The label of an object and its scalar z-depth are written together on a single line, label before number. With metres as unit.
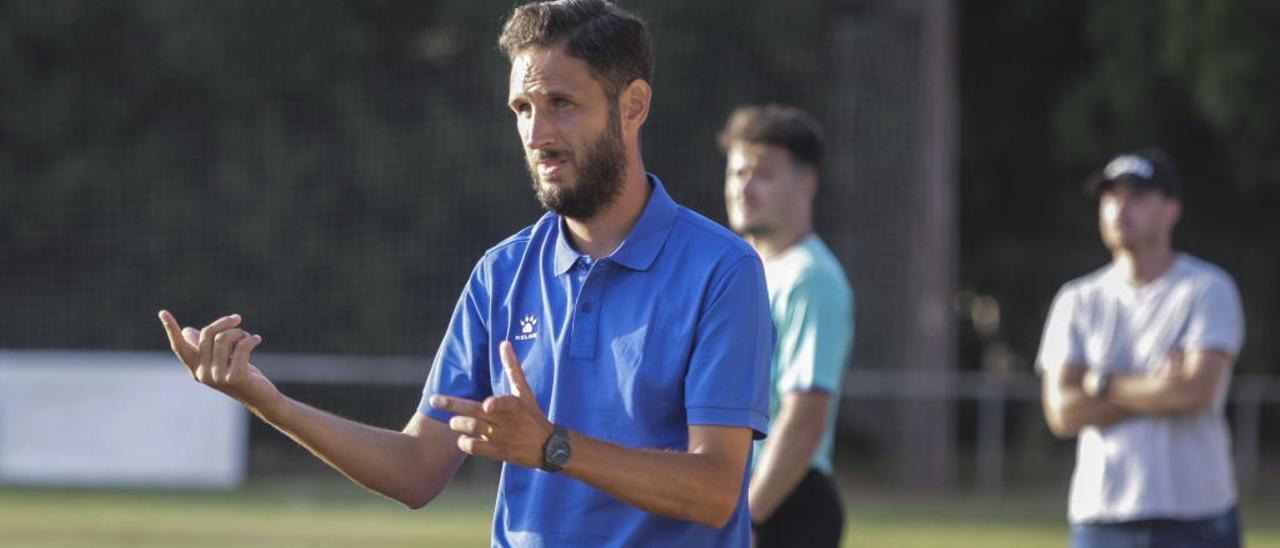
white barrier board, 34.53
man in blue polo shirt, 6.40
